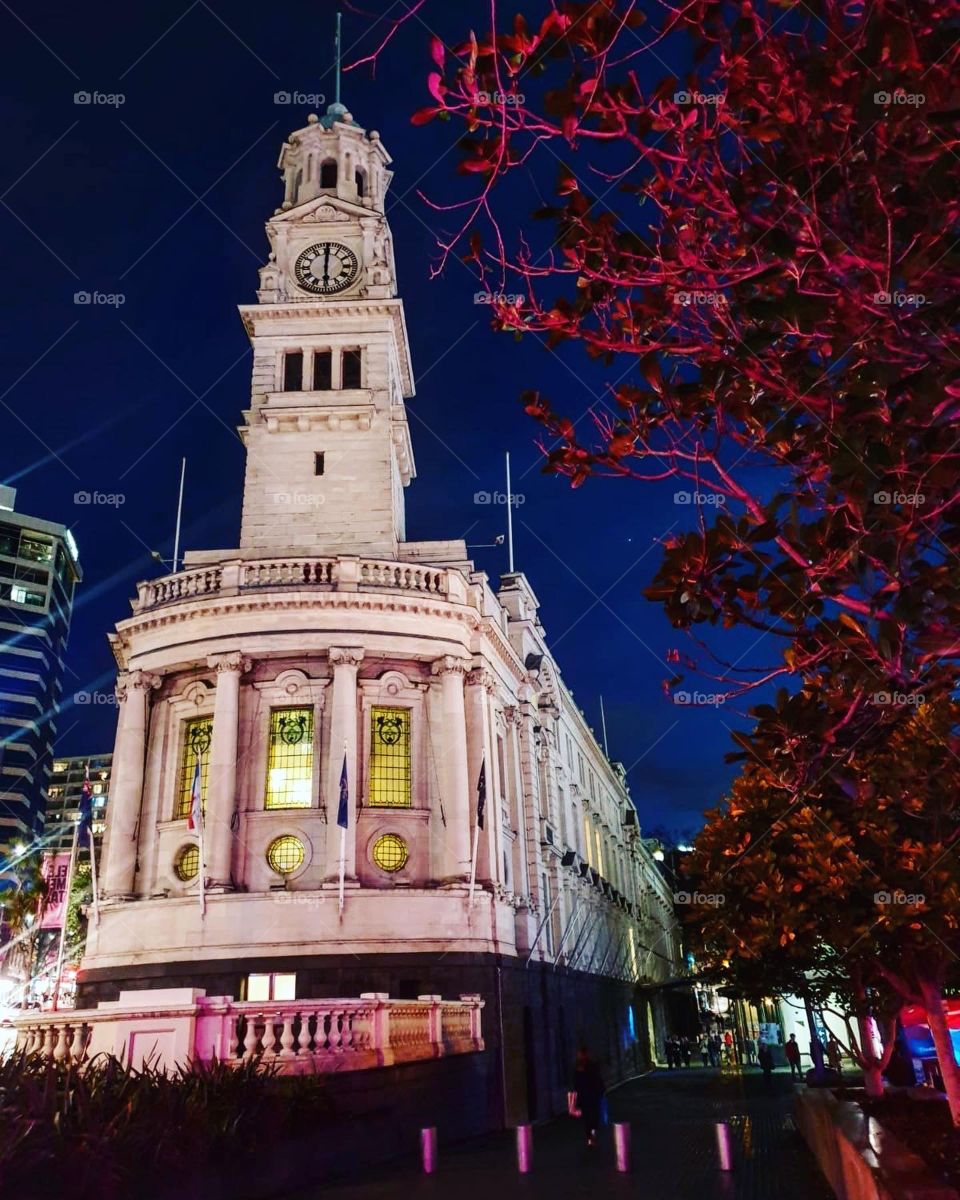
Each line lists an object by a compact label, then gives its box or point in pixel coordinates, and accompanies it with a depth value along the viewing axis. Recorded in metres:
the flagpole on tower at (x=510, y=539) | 38.81
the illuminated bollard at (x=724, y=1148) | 14.77
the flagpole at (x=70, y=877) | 31.27
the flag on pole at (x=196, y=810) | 26.33
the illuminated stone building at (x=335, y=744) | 27.16
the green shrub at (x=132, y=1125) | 9.79
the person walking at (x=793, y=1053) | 32.91
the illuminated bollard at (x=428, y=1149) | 15.27
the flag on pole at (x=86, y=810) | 29.92
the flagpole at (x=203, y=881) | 27.02
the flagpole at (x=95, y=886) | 28.88
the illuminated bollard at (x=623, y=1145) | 14.52
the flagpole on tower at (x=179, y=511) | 36.75
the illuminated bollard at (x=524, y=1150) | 15.61
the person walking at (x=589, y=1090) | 18.64
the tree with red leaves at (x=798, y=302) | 4.68
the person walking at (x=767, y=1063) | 34.26
